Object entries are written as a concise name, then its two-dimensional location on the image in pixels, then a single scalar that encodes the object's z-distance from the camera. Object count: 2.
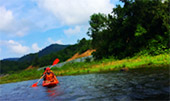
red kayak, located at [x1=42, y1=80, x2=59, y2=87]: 17.66
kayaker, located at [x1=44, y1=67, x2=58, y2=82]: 19.26
